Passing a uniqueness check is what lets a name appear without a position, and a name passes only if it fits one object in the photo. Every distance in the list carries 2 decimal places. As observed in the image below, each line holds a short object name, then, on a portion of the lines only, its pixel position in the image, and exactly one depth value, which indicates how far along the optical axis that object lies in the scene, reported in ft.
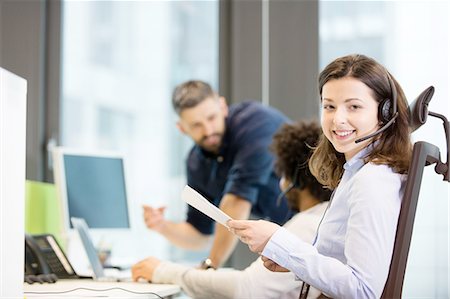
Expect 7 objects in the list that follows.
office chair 10.11
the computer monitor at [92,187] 14.08
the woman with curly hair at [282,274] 11.86
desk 11.63
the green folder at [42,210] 15.52
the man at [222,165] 14.78
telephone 13.23
